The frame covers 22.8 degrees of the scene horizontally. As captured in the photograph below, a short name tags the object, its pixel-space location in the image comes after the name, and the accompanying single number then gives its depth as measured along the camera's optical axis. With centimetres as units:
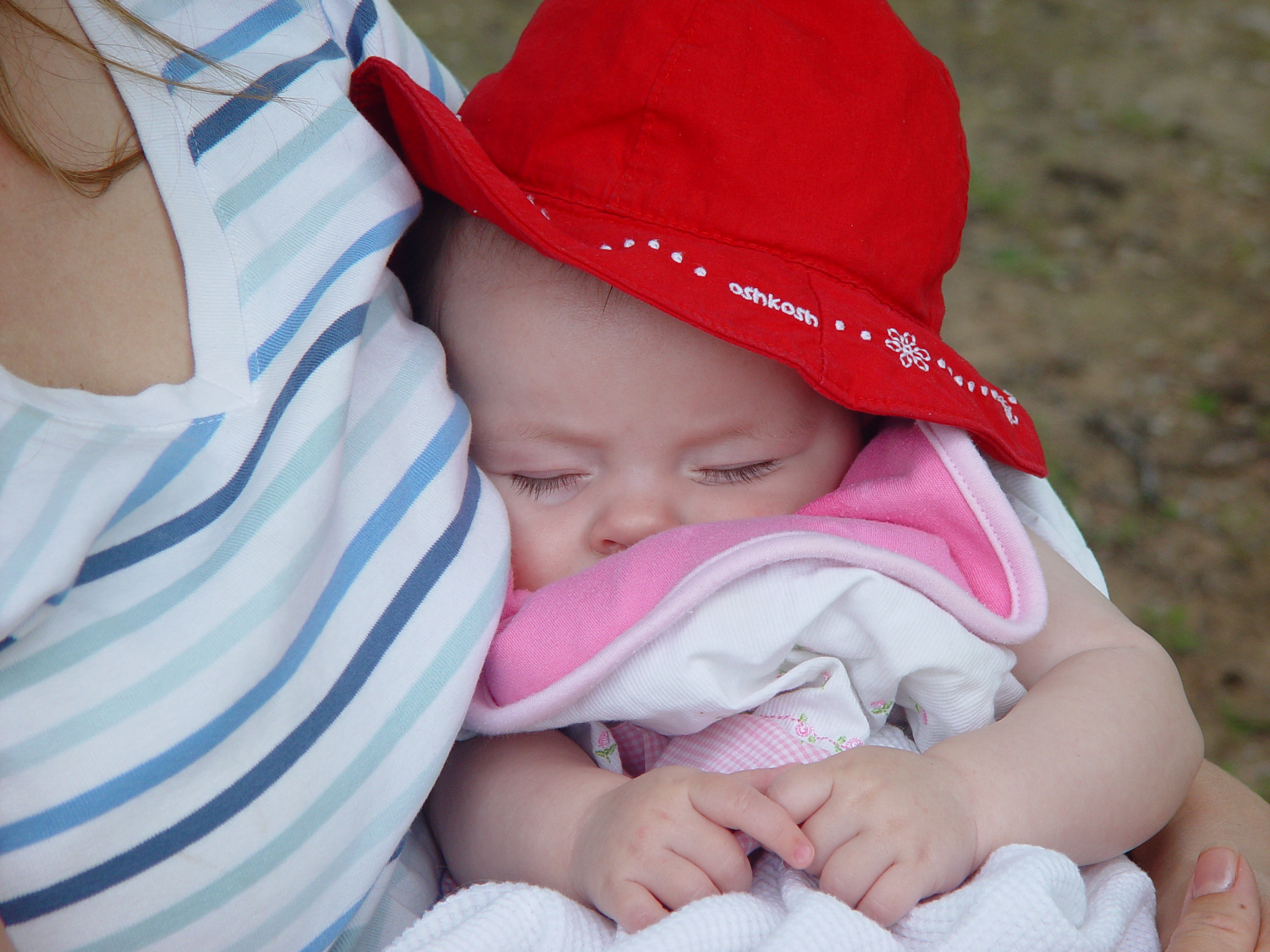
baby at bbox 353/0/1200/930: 62
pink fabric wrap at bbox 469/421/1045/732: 64
